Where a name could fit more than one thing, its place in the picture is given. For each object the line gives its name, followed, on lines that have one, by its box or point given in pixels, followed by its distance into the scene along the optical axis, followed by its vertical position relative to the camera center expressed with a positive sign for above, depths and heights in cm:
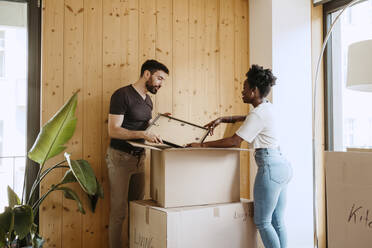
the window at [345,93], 314 +39
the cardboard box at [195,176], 226 -26
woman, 228 -13
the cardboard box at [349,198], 121 -22
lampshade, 189 +37
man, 270 +5
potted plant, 237 -19
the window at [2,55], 279 +62
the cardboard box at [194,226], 216 -56
